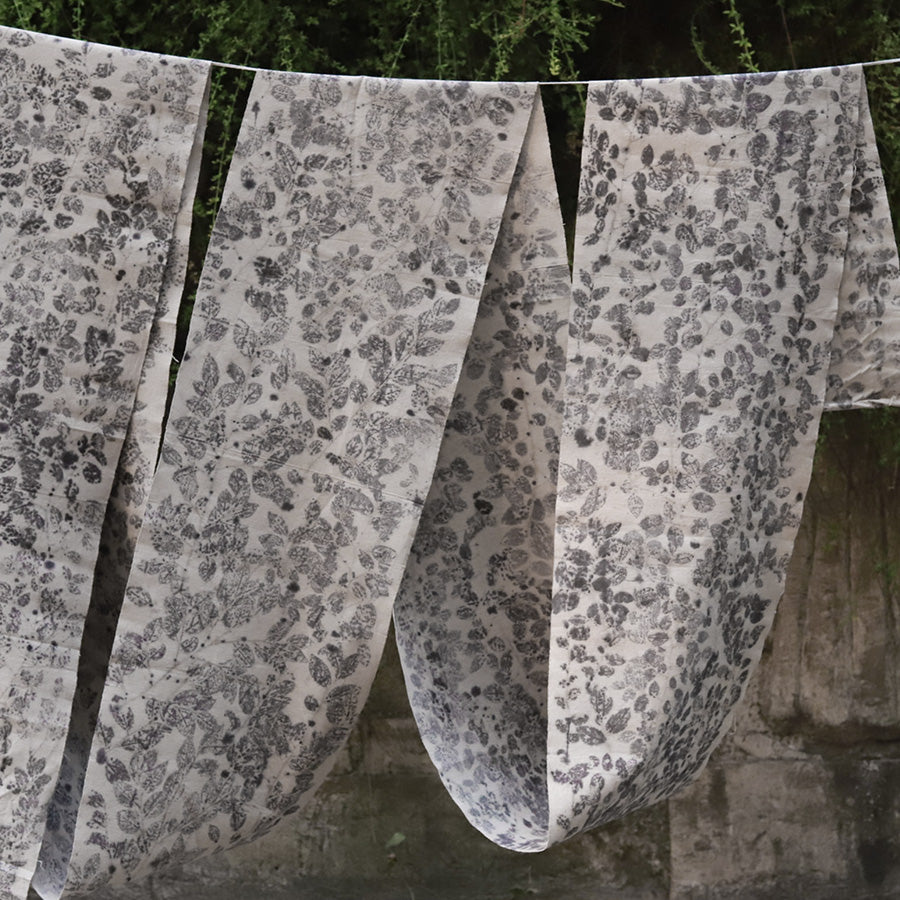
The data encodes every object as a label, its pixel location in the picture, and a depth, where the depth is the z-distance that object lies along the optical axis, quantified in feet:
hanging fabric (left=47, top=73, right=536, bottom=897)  11.80
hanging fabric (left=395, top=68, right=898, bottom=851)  11.70
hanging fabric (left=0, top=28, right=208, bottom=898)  11.88
